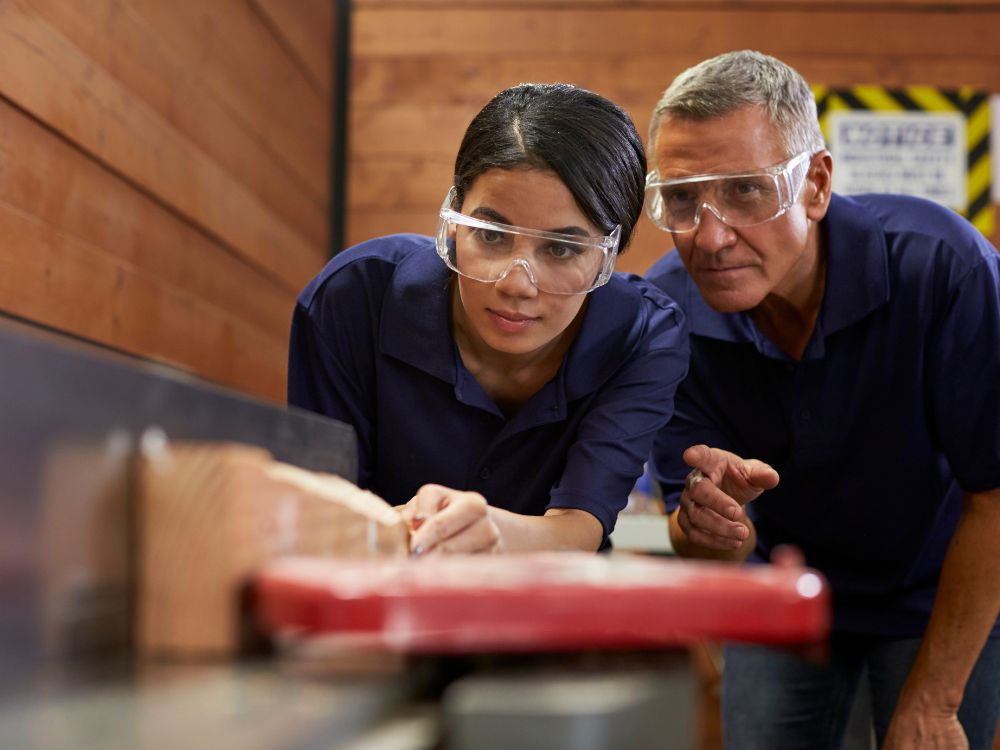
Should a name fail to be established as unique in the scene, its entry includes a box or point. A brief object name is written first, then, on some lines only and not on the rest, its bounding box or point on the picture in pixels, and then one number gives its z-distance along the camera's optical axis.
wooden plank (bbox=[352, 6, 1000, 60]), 4.70
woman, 1.61
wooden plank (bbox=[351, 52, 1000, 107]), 4.68
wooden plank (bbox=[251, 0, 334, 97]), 4.14
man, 1.87
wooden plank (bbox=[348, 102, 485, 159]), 4.72
